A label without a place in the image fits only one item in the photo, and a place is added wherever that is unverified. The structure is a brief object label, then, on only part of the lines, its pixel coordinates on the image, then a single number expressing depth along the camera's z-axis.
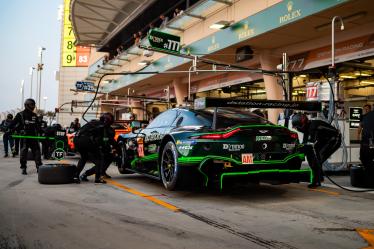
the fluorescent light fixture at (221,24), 15.92
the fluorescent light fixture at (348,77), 14.35
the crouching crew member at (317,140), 7.33
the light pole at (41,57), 42.80
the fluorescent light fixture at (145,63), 24.01
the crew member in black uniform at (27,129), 9.42
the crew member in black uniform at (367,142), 7.18
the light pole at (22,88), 60.14
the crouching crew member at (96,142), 8.03
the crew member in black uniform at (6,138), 16.08
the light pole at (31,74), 56.19
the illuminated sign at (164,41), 10.99
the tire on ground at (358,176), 7.29
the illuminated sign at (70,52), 68.19
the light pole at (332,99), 8.33
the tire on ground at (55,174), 7.82
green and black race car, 5.74
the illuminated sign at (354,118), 10.29
